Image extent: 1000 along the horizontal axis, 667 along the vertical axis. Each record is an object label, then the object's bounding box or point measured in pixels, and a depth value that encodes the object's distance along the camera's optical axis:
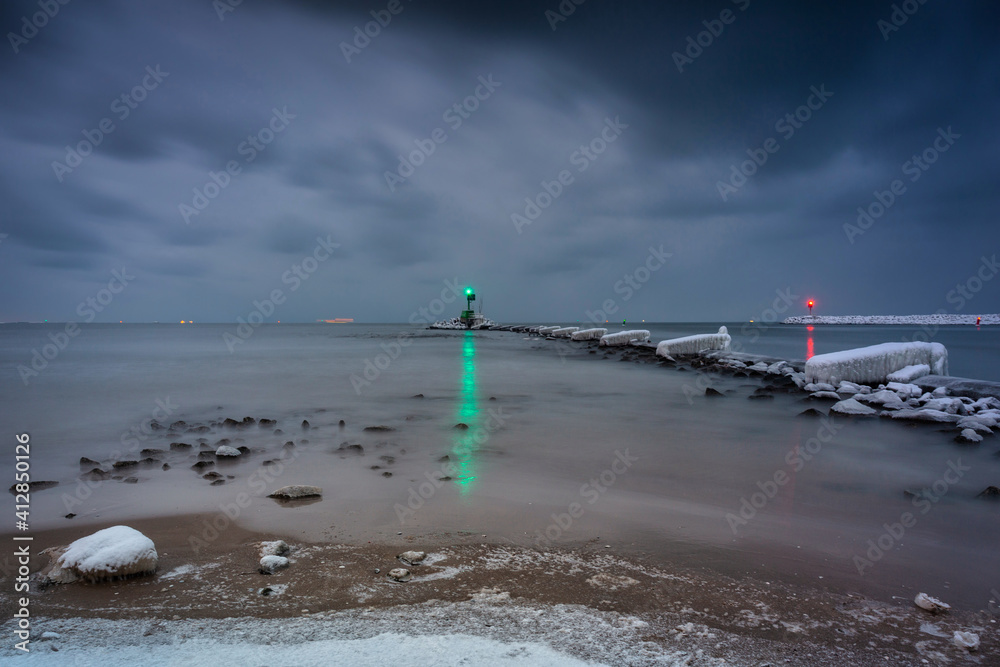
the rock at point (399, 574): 2.68
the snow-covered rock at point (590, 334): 39.75
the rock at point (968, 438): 6.24
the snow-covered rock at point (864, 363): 10.82
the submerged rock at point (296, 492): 4.13
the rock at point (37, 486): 4.42
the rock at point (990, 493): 4.34
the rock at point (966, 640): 2.13
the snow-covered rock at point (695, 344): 21.75
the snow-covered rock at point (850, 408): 8.17
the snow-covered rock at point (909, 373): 10.34
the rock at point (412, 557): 2.91
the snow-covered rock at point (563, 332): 44.96
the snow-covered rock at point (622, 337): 30.97
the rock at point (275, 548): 3.00
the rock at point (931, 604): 2.47
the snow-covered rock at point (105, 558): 2.59
